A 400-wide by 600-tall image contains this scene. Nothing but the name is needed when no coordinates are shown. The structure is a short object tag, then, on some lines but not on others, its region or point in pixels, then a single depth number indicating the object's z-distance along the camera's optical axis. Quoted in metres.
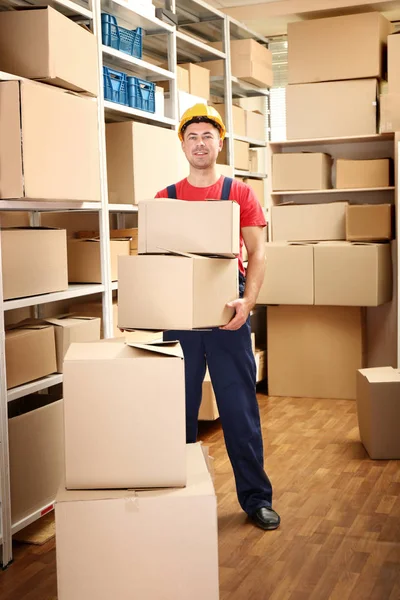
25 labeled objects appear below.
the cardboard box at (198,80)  4.49
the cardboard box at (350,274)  4.81
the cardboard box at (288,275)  4.94
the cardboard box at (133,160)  3.58
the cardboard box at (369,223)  4.91
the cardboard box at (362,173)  5.07
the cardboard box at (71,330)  3.06
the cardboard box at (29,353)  2.78
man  2.76
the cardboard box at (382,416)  3.73
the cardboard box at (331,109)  5.07
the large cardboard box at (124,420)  2.14
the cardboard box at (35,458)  2.78
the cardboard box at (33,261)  2.74
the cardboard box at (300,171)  5.21
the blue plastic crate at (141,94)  3.63
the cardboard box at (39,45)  2.79
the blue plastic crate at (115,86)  3.42
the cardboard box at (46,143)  2.63
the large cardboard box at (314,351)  5.03
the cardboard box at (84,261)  3.41
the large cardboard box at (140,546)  2.10
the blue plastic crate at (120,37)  3.42
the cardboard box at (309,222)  5.21
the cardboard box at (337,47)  4.98
